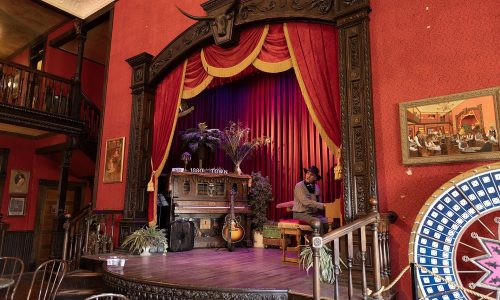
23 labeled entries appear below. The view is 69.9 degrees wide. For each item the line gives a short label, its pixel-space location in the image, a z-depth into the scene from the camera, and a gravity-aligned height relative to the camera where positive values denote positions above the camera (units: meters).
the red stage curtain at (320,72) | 4.21 +1.73
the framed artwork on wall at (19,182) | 9.88 +0.84
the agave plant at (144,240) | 5.63 -0.42
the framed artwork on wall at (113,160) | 6.56 +0.97
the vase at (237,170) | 7.28 +0.90
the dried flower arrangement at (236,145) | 7.51 +1.45
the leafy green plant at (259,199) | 7.17 +0.31
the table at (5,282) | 3.33 -0.67
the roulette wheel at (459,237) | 2.87 -0.17
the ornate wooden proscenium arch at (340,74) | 3.81 +1.80
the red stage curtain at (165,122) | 6.02 +1.54
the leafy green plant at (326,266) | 3.60 -0.50
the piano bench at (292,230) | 4.97 -0.21
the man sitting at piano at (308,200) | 5.01 +0.21
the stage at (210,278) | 3.35 -0.68
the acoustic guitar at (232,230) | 6.33 -0.27
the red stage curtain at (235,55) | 5.03 +2.34
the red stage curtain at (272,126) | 7.49 +1.98
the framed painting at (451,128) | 3.17 +0.83
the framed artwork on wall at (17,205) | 9.80 +0.18
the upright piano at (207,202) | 6.50 +0.22
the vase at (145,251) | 5.63 -0.59
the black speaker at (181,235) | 6.12 -0.37
